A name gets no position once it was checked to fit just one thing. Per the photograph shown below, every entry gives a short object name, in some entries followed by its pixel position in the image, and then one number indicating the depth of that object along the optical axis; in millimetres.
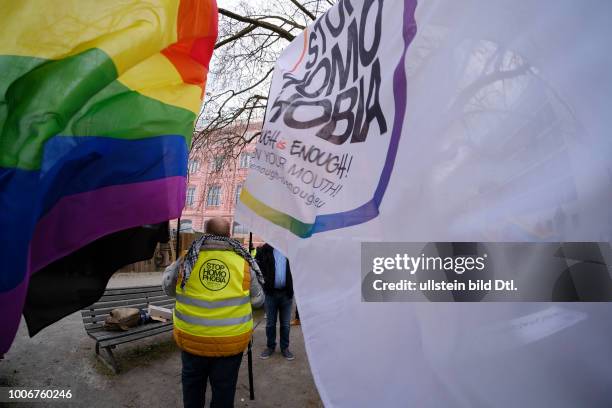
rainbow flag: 1221
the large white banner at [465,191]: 875
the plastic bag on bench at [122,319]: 4254
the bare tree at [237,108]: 7930
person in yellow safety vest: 2430
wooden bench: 3949
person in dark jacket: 4691
